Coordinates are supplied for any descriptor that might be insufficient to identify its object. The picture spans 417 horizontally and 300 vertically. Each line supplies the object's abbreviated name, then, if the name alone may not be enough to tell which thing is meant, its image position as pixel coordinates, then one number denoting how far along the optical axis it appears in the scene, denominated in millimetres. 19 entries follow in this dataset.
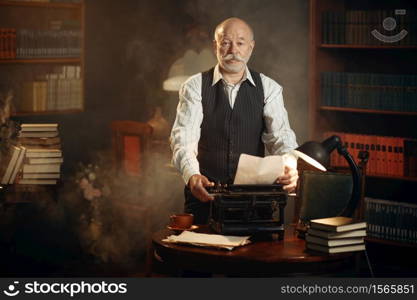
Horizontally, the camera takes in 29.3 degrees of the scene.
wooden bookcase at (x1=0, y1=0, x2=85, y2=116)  5281
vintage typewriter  3016
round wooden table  2820
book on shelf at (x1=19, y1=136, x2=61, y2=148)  4965
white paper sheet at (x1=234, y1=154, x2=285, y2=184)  2891
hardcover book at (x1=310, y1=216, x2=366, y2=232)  2872
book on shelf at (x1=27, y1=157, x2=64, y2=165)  4986
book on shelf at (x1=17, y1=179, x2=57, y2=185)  4984
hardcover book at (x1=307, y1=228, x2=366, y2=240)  2877
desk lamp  2908
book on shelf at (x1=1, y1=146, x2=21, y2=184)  4902
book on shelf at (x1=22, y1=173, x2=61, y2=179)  4992
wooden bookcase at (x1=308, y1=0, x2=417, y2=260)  5000
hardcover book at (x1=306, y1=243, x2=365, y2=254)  2883
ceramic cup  3152
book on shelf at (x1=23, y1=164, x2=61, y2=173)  4977
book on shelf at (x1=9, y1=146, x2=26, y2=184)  4934
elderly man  3578
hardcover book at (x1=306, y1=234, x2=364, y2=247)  2879
